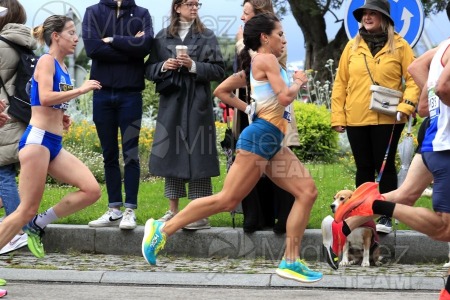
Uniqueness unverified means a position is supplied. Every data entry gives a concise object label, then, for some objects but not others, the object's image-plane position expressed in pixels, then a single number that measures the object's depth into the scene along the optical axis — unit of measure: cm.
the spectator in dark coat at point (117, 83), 2059
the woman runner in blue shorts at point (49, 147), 1619
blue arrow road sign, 2122
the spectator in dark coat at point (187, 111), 2053
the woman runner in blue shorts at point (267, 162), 1576
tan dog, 1861
